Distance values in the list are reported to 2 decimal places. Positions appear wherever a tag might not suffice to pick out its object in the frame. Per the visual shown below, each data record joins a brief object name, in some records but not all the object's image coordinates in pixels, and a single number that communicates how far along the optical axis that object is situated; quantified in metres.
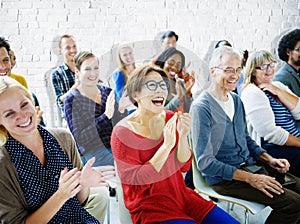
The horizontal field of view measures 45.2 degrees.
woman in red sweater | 1.15
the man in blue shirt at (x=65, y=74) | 2.34
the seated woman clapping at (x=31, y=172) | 1.05
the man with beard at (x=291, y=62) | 2.10
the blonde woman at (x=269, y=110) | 1.77
